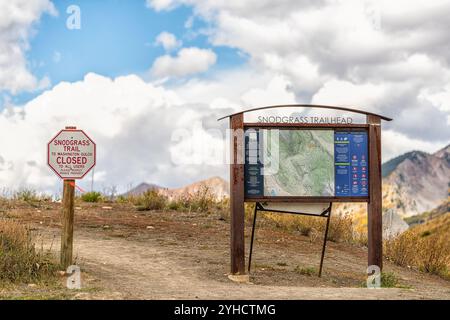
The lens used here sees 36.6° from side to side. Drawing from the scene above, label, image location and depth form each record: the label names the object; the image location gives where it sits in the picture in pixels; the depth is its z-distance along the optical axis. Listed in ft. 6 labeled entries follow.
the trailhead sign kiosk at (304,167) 39.45
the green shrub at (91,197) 73.82
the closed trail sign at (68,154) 36.94
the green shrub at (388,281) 40.03
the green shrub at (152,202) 69.77
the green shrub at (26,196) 72.02
